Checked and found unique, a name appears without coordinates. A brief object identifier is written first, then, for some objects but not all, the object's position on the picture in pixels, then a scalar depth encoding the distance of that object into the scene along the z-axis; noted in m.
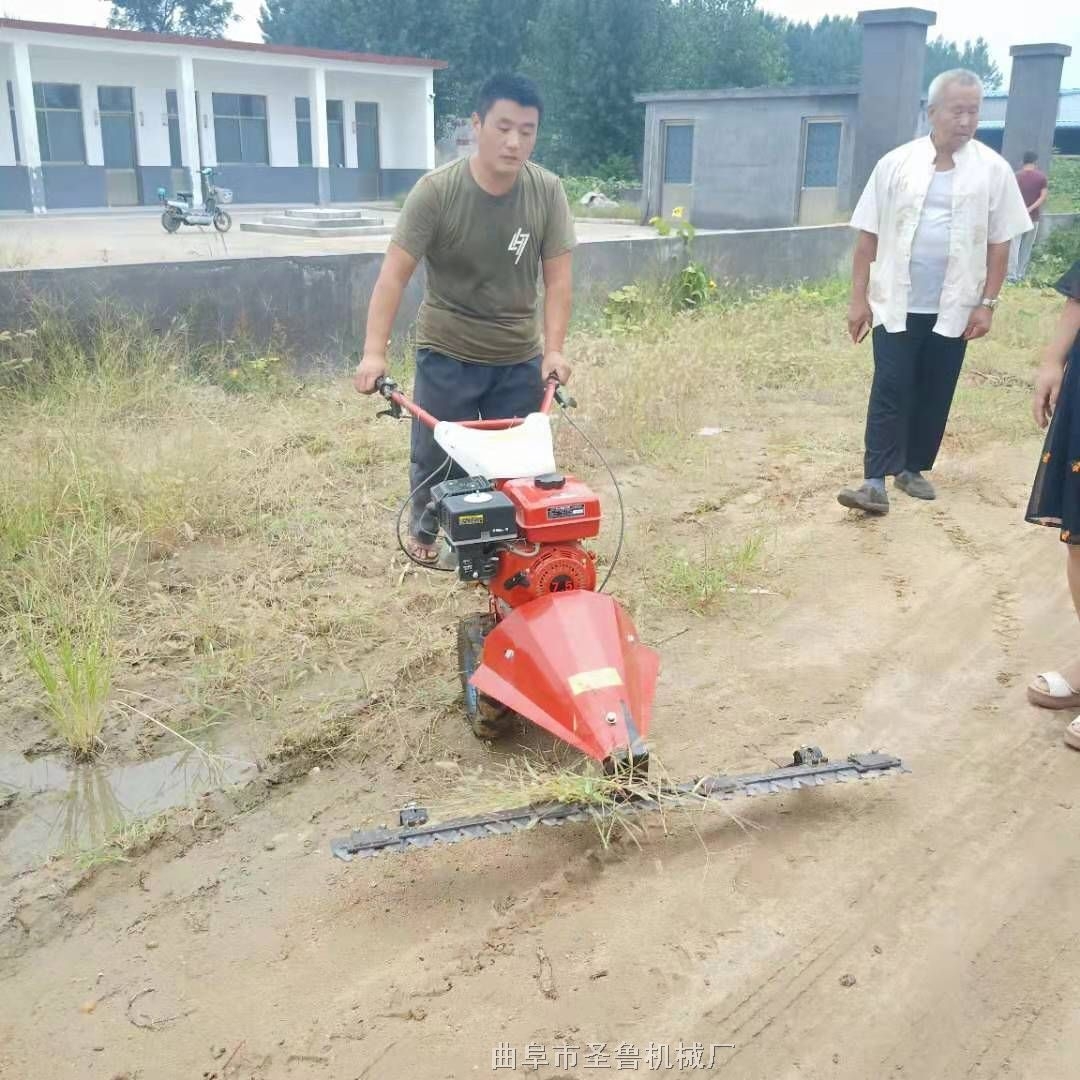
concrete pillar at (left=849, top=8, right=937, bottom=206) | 16.11
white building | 21.22
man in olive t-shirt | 3.21
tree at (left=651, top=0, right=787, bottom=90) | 35.12
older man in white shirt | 4.59
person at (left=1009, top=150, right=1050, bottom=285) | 12.82
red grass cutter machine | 2.47
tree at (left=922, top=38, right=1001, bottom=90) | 74.00
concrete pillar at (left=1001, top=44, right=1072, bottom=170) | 15.42
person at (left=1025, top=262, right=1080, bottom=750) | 3.04
